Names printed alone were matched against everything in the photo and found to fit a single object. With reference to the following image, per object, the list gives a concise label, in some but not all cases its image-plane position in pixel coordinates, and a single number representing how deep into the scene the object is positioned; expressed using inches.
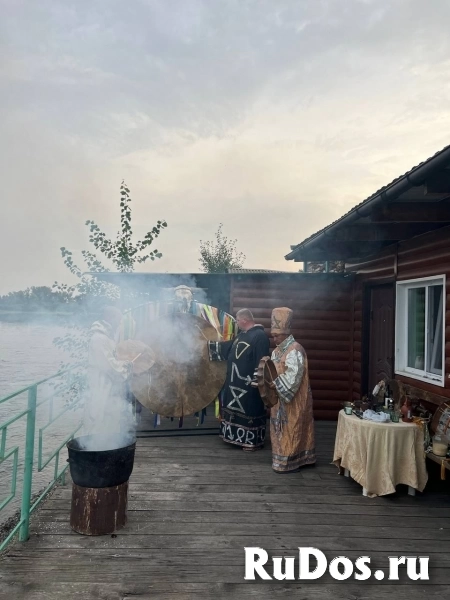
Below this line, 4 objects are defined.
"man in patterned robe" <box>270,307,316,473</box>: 188.9
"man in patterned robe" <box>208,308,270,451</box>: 217.0
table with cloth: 163.3
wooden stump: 130.4
